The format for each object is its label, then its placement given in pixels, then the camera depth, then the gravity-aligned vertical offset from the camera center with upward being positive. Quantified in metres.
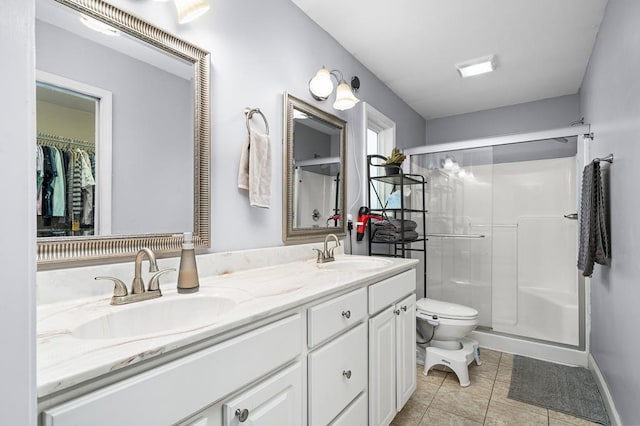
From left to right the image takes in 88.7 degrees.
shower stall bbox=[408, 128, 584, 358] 3.03 -0.20
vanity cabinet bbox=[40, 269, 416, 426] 0.63 -0.45
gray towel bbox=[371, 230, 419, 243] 2.49 -0.19
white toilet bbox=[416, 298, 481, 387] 2.26 -0.90
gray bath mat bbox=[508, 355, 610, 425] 1.92 -1.16
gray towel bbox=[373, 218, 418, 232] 2.49 -0.10
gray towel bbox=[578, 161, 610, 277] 1.79 -0.05
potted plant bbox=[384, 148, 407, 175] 2.54 +0.39
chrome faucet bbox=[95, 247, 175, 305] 0.98 -0.24
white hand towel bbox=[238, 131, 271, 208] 1.51 +0.20
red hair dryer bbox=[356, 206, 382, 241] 2.43 -0.07
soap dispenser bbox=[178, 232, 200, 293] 1.12 -0.21
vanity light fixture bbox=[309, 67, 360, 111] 1.94 +0.76
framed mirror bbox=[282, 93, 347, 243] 1.82 +0.25
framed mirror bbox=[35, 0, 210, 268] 0.96 +0.26
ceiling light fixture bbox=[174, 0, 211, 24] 1.23 +0.77
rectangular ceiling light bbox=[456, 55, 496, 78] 2.52 +1.17
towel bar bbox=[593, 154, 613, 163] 1.79 +0.30
